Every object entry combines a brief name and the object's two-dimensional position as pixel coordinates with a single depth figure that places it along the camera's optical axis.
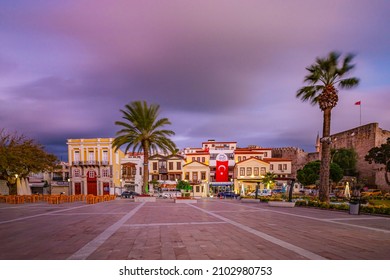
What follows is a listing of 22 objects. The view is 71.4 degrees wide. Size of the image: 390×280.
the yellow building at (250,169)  55.16
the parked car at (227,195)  43.08
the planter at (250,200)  29.57
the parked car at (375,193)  37.17
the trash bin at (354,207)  15.13
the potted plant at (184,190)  28.38
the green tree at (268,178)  41.86
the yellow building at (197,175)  55.19
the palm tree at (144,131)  29.44
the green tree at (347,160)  51.97
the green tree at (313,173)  42.75
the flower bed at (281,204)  21.60
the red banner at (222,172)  52.69
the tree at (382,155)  36.97
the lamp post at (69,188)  50.09
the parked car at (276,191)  50.54
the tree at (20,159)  28.06
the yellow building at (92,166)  49.72
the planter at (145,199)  29.47
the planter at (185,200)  27.98
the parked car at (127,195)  43.59
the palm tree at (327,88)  20.17
